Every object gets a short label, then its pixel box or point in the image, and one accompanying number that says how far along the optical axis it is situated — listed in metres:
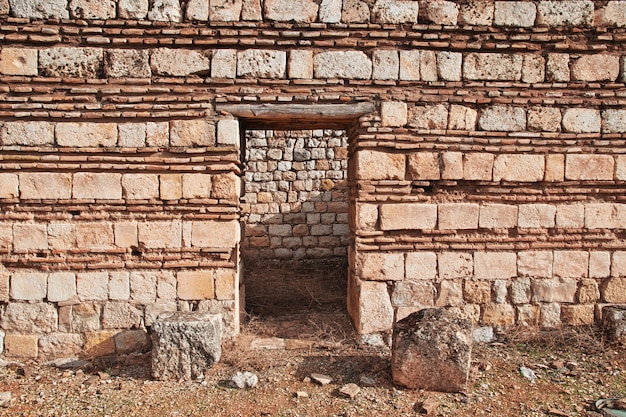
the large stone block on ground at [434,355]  3.76
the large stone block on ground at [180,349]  4.04
